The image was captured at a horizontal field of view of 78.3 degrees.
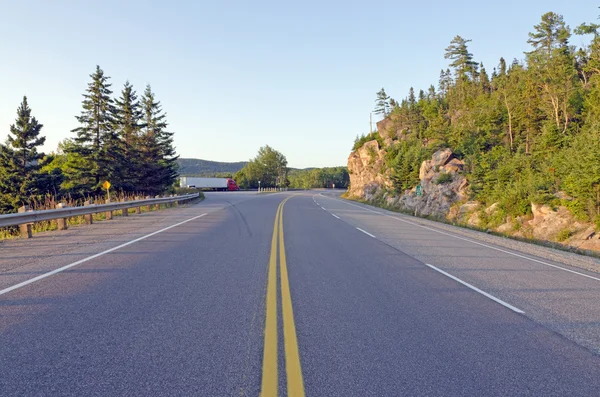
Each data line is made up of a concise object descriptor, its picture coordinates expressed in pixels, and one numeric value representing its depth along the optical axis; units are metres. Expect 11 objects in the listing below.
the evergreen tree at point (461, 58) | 67.25
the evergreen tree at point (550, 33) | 51.86
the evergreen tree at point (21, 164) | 38.38
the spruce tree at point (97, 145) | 38.97
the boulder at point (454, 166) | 33.31
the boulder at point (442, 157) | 35.44
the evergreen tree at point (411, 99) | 62.81
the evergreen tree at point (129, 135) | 41.19
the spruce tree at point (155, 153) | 43.53
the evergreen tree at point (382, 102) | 86.62
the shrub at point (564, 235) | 17.56
